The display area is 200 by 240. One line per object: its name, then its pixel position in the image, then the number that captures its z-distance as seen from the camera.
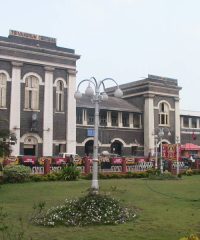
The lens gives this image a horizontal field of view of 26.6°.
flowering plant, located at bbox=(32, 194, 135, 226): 10.09
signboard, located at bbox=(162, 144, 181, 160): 29.33
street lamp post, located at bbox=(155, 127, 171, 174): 26.23
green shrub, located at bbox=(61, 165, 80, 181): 23.59
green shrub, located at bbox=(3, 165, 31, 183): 21.94
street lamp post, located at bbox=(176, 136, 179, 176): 27.62
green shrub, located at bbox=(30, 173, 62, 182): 22.98
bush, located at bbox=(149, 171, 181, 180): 24.59
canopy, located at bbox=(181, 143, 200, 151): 38.97
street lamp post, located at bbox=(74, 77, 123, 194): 12.40
